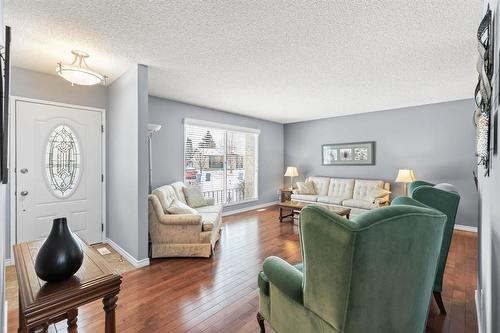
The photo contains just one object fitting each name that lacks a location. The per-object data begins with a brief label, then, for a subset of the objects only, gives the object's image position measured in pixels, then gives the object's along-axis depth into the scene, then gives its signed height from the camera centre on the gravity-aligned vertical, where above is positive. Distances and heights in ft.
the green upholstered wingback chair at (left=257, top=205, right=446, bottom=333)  3.22 -1.53
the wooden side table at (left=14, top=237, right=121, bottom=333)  3.39 -2.00
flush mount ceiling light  7.81 +3.08
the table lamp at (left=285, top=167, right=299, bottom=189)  21.49 -0.65
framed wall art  18.29 +0.97
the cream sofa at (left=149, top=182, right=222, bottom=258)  10.19 -3.05
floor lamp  13.05 +0.43
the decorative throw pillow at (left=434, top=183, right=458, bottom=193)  6.38 -0.62
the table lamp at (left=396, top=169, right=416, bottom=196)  14.94 -0.70
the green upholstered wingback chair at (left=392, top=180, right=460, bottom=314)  5.76 -0.90
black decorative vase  3.72 -1.48
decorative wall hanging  3.95 +1.38
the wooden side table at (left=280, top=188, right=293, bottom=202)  20.61 -2.61
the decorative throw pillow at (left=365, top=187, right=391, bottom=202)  16.26 -2.01
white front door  9.91 -0.22
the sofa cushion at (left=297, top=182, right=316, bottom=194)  19.59 -1.91
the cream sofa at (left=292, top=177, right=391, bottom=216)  16.21 -2.25
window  16.46 +0.38
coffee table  14.51 -2.86
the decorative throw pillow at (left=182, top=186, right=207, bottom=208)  14.15 -2.01
